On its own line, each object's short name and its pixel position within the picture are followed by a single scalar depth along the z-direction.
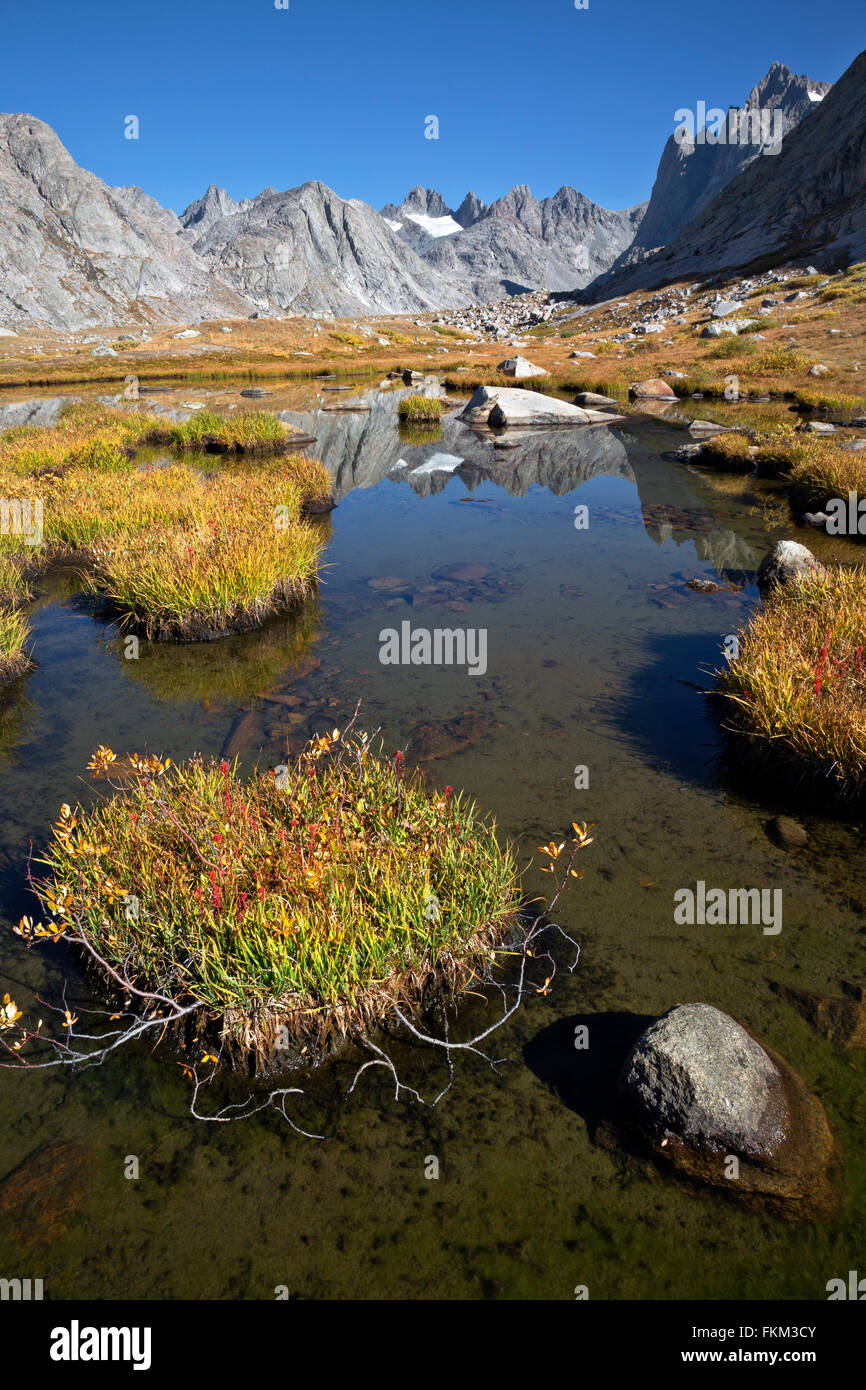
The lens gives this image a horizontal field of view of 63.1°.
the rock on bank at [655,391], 44.53
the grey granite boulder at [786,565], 13.12
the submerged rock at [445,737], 8.88
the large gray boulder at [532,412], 38.12
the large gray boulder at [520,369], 55.66
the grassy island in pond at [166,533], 12.74
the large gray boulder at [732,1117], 4.02
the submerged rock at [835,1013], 5.00
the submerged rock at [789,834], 7.14
